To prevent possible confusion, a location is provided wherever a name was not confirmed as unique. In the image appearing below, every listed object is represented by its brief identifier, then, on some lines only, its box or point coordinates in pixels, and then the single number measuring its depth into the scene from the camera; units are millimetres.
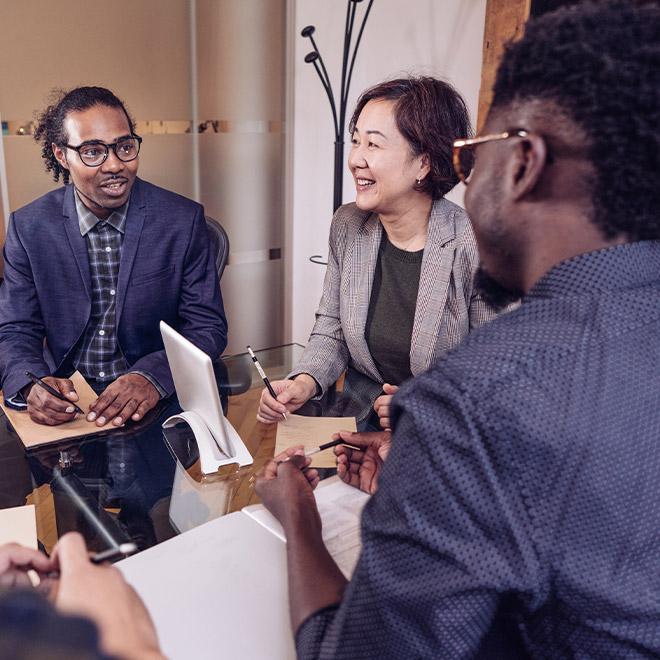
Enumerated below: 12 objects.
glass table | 1142
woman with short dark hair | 1814
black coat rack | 3088
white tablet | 1285
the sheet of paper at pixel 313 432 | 1347
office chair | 2342
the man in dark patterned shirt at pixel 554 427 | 642
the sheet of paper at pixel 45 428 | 1416
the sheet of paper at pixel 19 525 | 1072
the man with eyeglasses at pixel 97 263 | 1959
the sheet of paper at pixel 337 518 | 1042
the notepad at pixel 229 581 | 873
